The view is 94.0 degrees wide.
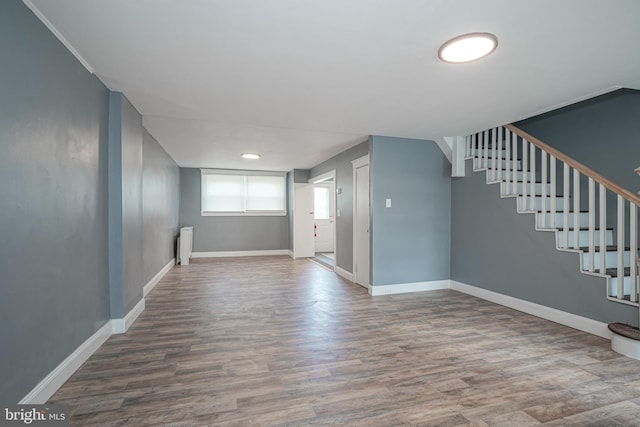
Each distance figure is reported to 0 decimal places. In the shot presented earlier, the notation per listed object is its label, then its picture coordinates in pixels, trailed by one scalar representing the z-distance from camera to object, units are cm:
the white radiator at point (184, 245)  671
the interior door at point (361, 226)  465
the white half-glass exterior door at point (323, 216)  916
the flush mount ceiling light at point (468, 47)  189
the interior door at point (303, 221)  777
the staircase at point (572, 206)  274
